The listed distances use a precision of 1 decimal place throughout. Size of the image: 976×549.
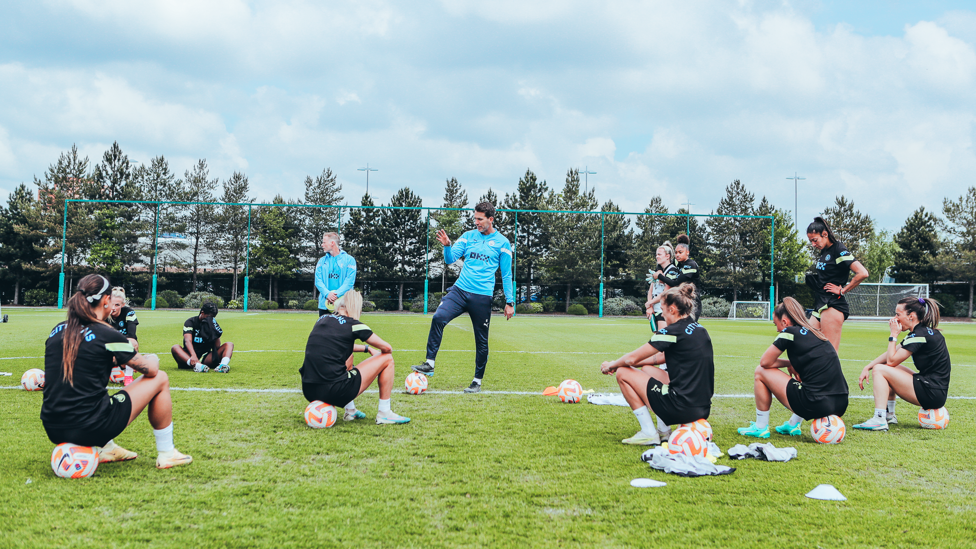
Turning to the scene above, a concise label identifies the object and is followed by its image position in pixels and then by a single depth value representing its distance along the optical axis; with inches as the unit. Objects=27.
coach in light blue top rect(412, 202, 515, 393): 278.4
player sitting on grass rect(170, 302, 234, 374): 320.5
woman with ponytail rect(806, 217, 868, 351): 267.0
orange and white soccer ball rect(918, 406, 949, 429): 207.8
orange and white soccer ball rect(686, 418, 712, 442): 161.0
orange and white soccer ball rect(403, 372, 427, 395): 261.9
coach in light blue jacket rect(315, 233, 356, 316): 306.5
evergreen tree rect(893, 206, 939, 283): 1932.8
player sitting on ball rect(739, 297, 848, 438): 179.6
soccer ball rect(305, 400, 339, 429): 190.4
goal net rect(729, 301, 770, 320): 1481.3
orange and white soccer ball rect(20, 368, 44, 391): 251.1
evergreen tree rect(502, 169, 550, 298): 1523.1
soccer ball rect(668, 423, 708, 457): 153.3
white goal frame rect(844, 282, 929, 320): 1459.2
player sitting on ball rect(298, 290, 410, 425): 186.9
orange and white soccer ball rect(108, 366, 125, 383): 277.7
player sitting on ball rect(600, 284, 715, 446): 162.2
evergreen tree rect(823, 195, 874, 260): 2161.7
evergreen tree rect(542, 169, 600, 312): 1507.1
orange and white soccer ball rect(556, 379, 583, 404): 249.0
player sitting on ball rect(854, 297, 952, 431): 205.8
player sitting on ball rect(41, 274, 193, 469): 131.7
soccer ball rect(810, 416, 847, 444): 180.9
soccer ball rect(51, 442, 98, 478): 134.7
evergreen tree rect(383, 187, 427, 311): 1482.5
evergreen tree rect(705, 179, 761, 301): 1589.6
